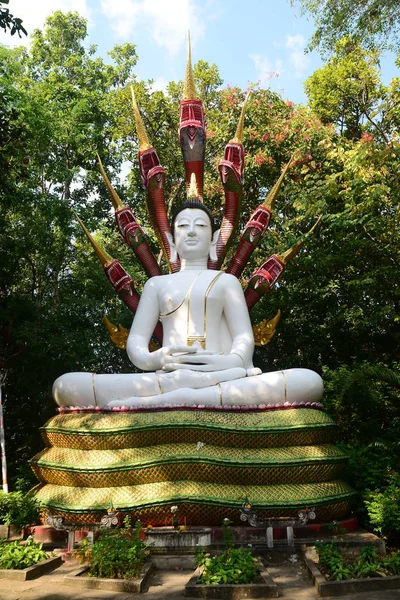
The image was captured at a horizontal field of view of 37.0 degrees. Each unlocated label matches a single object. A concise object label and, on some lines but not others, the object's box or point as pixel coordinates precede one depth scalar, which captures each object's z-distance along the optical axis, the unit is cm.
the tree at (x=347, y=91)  1509
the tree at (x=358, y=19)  830
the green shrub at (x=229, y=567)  488
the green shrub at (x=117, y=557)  528
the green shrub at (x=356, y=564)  509
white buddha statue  790
